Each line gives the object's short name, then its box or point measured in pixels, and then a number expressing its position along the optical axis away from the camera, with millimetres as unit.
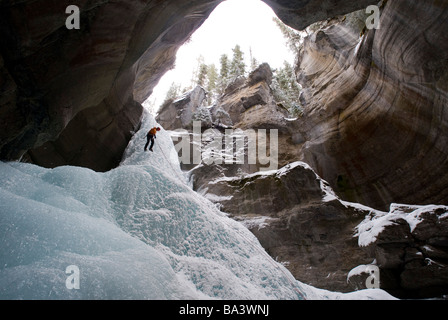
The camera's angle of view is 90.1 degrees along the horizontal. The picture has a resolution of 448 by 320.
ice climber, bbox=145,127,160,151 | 10172
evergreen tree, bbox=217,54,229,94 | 37031
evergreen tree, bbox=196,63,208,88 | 39219
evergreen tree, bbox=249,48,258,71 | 43362
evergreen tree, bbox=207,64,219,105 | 38938
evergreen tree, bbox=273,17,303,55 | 27745
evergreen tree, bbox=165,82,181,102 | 41534
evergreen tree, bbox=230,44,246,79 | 35250
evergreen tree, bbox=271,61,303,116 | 29906
